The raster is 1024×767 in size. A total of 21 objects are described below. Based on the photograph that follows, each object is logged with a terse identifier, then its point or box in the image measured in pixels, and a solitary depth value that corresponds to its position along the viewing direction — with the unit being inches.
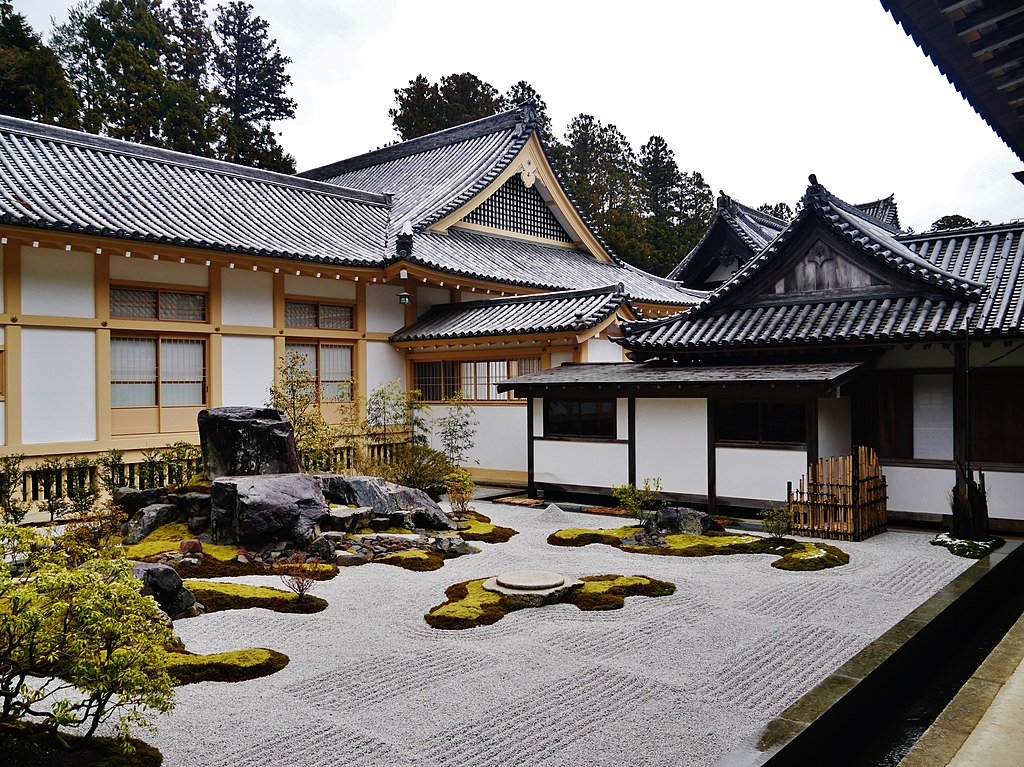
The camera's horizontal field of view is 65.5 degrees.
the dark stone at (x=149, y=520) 415.5
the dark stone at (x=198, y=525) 422.0
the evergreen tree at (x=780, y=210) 2201.6
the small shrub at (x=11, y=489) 473.1
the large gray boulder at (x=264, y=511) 395.2
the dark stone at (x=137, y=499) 453.4
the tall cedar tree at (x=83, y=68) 1230.3
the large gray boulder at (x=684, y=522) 451.2
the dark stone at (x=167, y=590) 296.5
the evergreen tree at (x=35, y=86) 1093.1
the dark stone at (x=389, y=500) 469.7
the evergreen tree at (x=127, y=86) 1302.9
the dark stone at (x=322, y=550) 394.6
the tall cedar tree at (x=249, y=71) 1707.7
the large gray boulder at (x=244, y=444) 445.4
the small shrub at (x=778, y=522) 422.6
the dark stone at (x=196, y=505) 430.6
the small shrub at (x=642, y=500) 487.8
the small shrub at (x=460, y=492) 517.0
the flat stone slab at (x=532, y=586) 316.8
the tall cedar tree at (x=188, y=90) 1349.7
